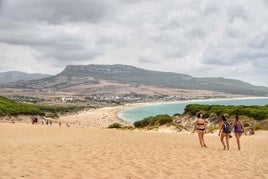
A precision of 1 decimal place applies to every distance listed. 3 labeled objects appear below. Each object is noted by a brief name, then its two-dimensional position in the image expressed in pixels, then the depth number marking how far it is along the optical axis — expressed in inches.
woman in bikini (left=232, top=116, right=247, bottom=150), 788.4
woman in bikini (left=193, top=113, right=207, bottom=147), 801.6
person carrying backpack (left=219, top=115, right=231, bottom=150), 763.7
